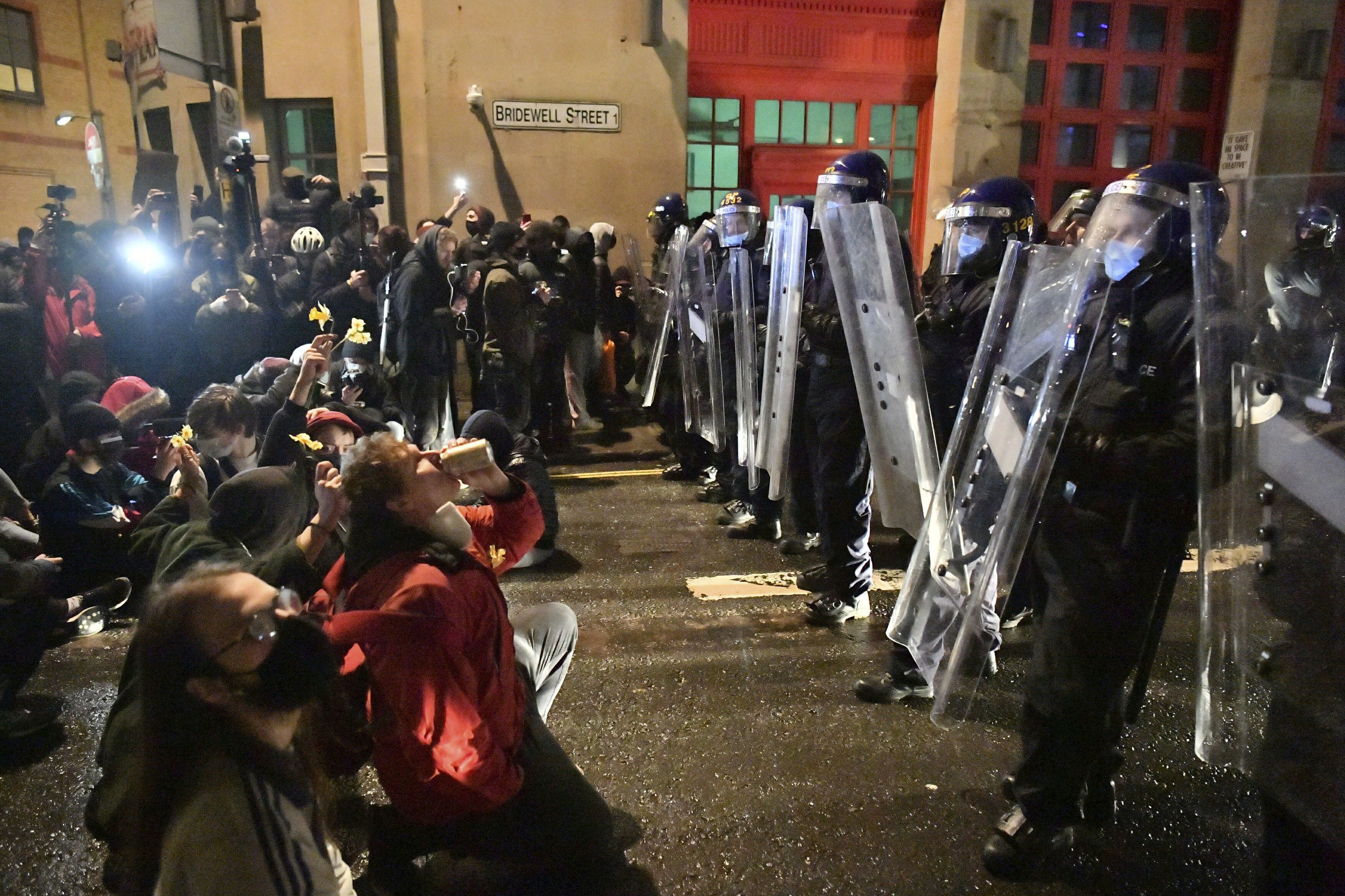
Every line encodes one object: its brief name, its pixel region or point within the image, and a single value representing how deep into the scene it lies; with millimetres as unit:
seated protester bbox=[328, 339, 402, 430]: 5164
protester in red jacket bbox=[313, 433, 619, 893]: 2027
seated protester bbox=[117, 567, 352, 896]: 1444
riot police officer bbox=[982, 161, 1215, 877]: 2207
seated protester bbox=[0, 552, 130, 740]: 3318
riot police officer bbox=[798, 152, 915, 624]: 3975
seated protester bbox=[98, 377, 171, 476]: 4699
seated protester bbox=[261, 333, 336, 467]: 4043
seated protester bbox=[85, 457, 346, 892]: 2053
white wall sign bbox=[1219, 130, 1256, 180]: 7543
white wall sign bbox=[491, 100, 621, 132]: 9906
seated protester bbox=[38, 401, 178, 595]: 4199
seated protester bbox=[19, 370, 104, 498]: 4641
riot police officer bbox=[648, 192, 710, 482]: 7012
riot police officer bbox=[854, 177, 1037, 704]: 3521
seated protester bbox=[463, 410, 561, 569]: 4164
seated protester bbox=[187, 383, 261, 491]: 4062
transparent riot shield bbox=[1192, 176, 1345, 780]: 1770
